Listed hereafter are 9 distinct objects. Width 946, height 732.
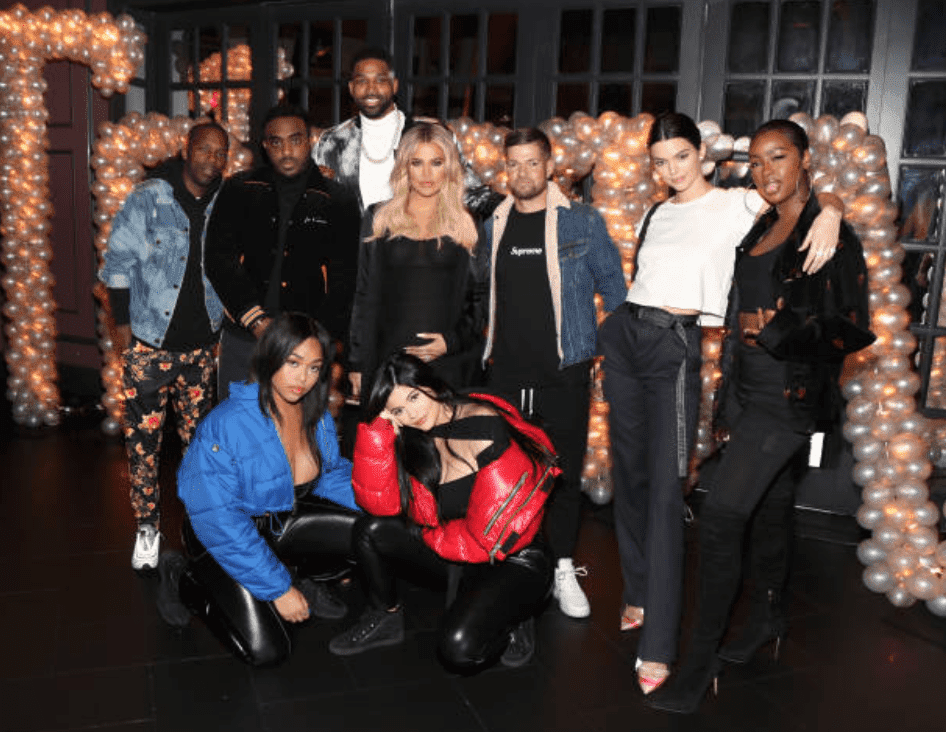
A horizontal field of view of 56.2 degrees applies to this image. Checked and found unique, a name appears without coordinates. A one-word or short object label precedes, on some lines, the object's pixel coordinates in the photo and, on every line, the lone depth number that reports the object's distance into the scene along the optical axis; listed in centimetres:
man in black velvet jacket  353
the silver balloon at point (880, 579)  368
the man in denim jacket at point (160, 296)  365
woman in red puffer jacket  276
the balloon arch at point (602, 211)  372
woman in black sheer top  329
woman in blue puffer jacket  289
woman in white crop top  283
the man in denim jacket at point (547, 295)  321
